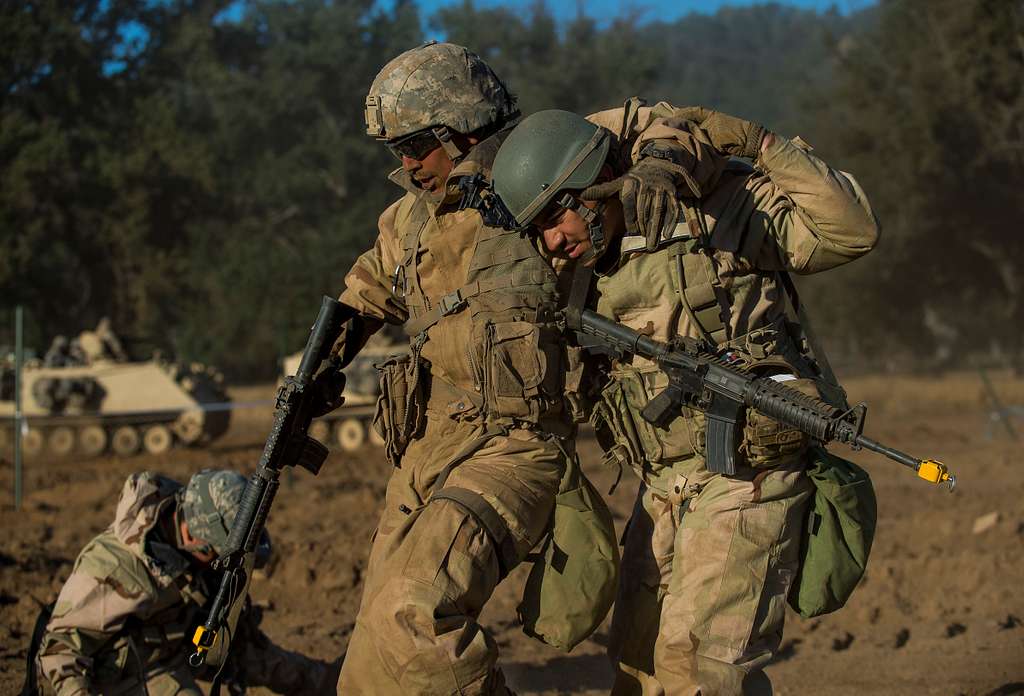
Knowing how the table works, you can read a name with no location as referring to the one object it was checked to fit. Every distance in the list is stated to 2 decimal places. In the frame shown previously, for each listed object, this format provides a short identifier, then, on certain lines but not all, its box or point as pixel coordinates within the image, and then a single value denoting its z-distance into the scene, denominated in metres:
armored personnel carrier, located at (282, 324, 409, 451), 18.19
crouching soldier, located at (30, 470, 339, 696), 5.37
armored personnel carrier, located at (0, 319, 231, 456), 18.75
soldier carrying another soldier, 3.98
